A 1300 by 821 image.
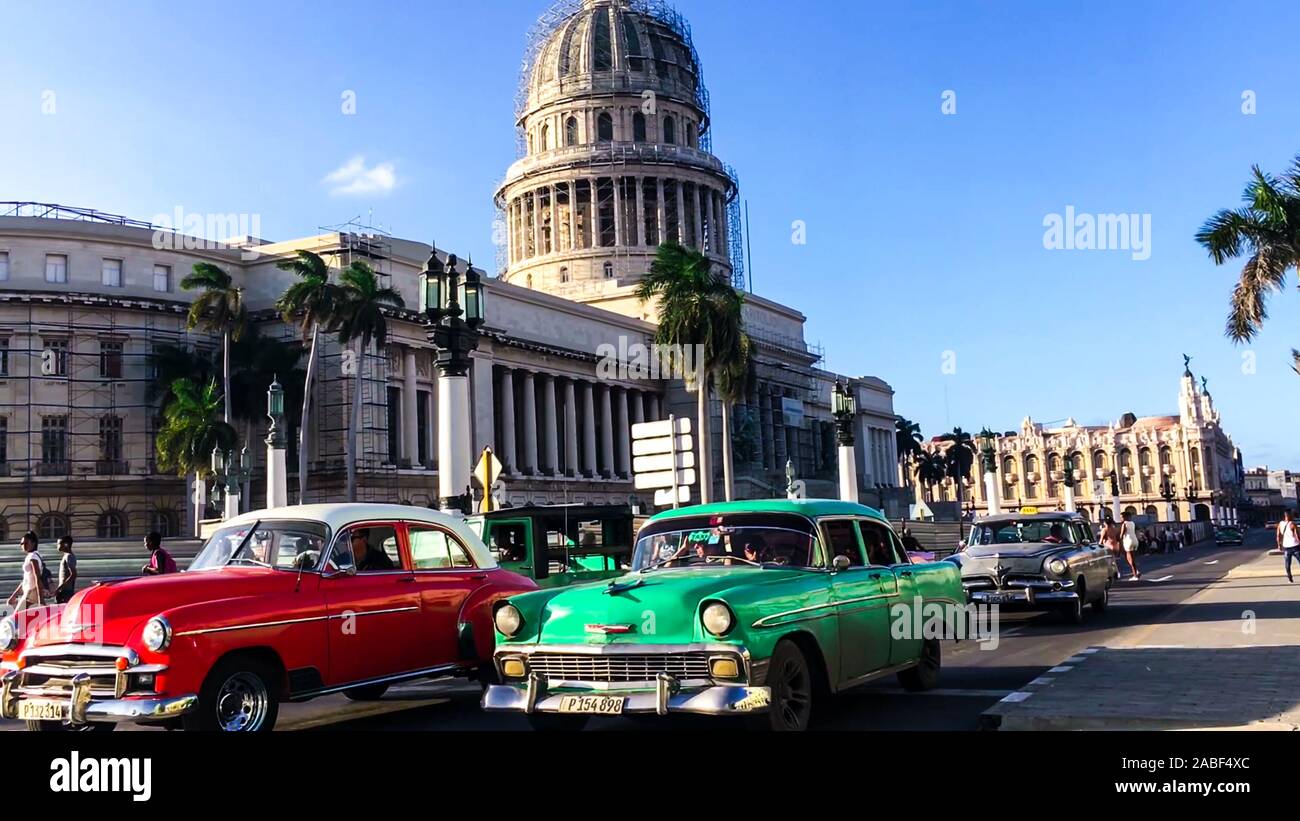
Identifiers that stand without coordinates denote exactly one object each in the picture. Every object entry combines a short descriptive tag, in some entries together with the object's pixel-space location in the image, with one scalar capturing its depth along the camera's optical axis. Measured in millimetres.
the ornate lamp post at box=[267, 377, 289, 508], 35947
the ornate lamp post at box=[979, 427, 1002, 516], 55556
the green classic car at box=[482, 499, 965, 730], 7668
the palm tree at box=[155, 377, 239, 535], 46188
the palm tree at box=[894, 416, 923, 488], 122375
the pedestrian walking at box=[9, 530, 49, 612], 15484
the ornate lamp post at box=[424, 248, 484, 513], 19141
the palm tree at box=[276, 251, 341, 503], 46562
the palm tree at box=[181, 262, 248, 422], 48594
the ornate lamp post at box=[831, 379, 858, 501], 38344
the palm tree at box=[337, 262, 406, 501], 47156
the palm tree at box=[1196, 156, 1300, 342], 25656
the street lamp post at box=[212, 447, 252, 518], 40781
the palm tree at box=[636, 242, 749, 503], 44375
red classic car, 8211
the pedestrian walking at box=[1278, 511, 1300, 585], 24688
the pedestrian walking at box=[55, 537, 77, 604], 15734
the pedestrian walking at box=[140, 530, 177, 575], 14281
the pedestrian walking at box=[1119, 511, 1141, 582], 28283
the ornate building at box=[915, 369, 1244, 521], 145250
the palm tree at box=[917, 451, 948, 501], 125875
